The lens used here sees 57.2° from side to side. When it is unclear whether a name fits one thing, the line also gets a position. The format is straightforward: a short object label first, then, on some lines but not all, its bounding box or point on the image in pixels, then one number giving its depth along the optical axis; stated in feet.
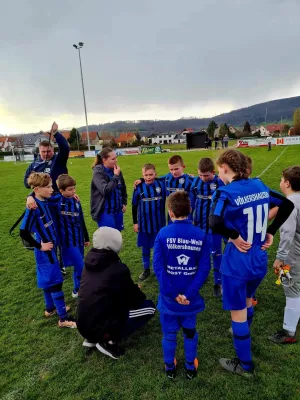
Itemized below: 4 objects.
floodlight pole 118.89
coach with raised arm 16.25
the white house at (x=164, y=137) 435.53
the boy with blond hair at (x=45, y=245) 11.68
